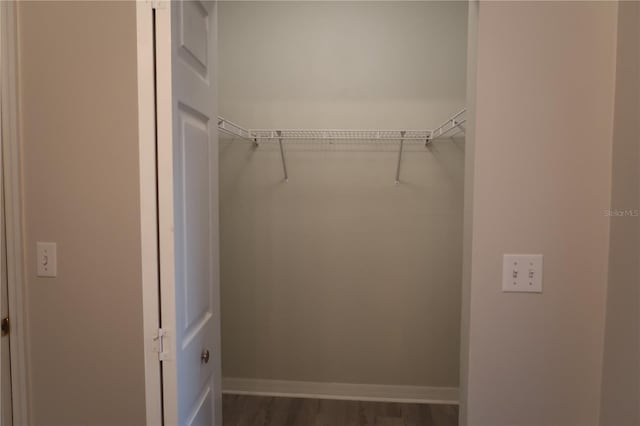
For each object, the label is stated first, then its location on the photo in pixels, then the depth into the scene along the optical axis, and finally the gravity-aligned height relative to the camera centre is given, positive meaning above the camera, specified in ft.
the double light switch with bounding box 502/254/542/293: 3.39 -0.72
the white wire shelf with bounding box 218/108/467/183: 6.71 +1.30
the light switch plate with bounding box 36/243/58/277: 3.60 -0.65
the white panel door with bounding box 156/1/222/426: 2.80 -0.11
